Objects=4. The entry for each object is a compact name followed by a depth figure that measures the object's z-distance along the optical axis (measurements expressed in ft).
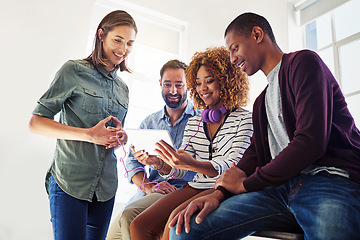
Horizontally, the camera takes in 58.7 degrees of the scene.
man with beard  6.03
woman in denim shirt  4.56
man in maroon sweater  2.82
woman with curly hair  4.42
